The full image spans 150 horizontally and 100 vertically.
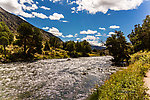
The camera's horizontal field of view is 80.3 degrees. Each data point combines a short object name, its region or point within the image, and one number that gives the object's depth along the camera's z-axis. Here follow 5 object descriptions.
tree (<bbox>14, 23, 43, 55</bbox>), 60.38
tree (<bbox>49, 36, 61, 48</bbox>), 148.88
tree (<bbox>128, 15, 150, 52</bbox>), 46.40
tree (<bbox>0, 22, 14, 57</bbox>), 53.22
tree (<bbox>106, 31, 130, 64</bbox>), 37.47
